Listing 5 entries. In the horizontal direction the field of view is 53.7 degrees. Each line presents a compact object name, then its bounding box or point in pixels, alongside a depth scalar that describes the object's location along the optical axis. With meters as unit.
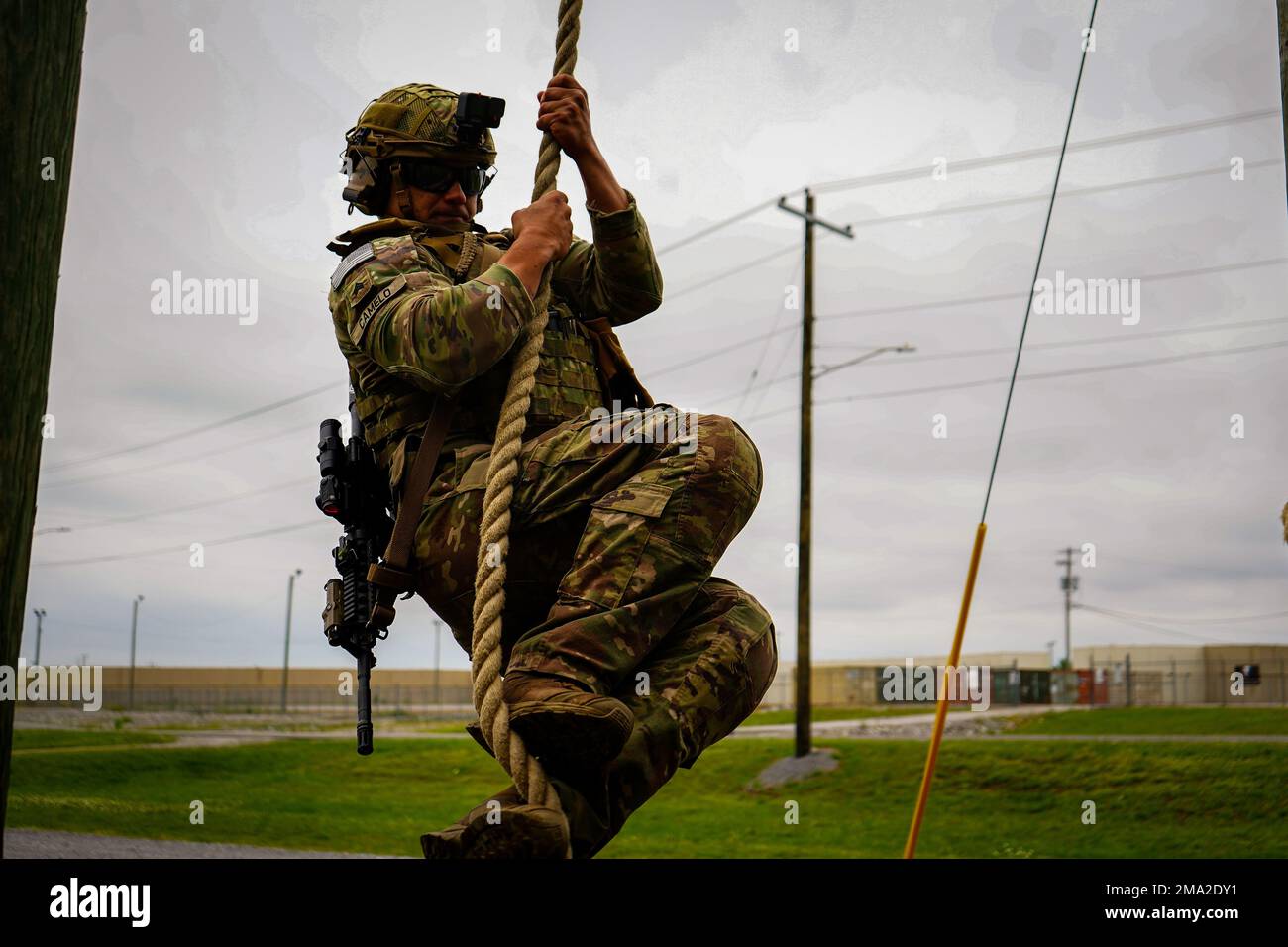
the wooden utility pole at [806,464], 23.78
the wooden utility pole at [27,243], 2.86
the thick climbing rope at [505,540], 2.57
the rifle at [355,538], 3.10
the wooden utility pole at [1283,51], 3.25
